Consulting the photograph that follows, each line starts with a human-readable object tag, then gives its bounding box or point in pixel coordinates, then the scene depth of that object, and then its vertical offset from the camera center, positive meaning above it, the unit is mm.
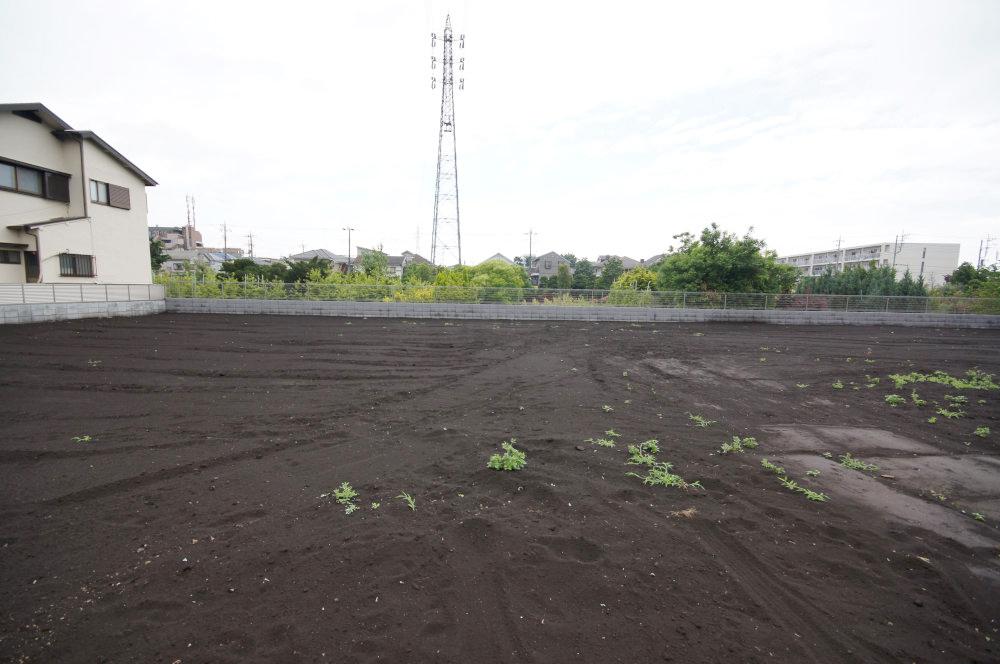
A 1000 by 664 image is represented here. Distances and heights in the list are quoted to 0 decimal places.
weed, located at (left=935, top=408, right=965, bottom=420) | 5703 -1508
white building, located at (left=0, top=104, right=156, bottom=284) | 13914 +2724
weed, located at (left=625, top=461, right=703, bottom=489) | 3706 -1622
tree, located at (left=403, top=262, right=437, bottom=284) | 27841 +1127
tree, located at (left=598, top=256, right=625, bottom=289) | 37562 +2169
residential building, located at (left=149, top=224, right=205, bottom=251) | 62250 +7248
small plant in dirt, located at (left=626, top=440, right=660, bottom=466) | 4129 -1606
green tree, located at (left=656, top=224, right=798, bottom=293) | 18062 +1267
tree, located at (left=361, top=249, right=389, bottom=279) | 39003 +2671
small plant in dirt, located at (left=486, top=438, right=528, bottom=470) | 3955 -1597
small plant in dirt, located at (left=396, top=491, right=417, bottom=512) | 3285 -1665
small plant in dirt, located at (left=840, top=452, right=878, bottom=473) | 4160 -1620
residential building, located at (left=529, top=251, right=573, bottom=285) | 59594 +3948
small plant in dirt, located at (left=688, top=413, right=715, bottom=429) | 5281 -1575
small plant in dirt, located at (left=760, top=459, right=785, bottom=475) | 4004 -1615
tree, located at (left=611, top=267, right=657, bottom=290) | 24094 +826
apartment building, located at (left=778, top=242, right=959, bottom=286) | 55688 +5870
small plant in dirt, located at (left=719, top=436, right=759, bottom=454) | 4492 -1599
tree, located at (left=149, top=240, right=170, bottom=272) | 30391 +1919
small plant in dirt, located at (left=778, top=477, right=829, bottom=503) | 3539 -1633
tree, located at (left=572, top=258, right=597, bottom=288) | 40688 +1878
